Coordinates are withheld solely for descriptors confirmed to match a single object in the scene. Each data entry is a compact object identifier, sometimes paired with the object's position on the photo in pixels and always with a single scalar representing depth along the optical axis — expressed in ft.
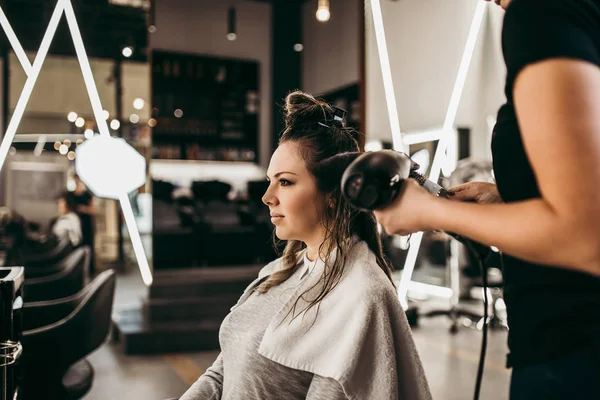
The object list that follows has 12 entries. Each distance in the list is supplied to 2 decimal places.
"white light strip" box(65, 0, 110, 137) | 6.59
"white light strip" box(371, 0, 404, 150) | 7.24
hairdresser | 2.02
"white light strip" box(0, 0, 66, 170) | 5.99
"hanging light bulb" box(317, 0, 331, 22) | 16.37
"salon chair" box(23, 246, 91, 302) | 12.17
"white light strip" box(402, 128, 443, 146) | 14.93
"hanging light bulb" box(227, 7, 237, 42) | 21.84
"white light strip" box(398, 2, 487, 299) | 6.41
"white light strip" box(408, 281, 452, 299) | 19.59
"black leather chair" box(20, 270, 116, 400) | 7.00
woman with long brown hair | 3.70
